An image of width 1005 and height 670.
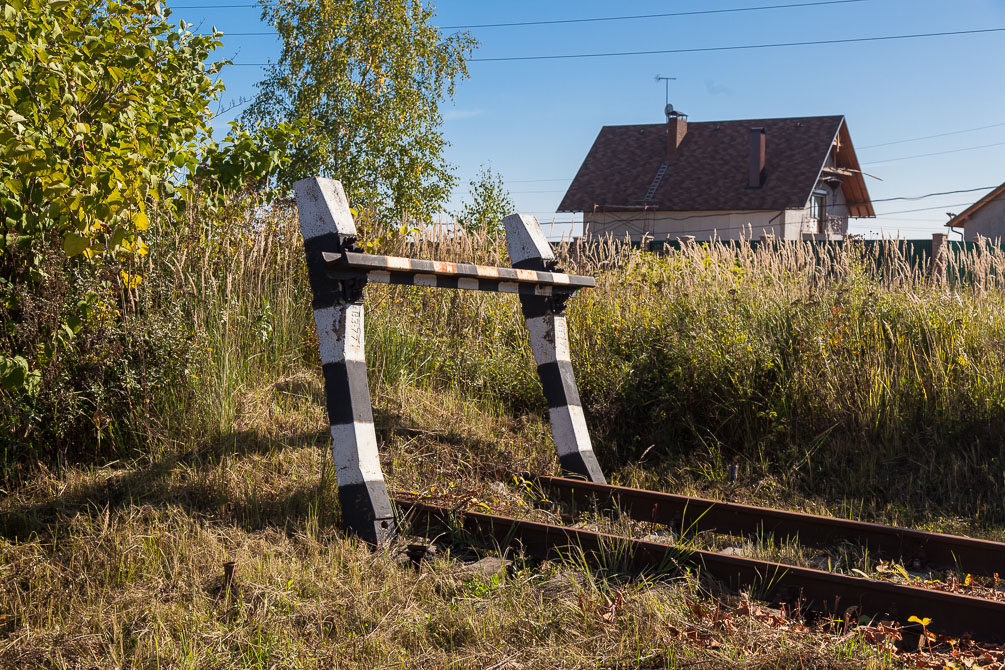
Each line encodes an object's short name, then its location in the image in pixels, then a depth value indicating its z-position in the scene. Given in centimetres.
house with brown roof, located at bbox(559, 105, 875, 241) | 3525
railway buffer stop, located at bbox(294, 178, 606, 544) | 434
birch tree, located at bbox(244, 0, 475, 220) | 2038
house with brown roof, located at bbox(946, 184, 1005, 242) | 3425
